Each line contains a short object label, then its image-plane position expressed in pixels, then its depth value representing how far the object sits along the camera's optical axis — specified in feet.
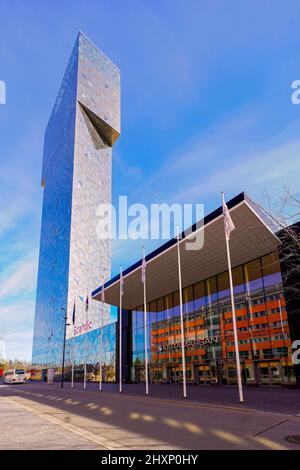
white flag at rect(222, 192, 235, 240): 69.41
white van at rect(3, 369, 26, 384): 204.74
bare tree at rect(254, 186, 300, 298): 86.99
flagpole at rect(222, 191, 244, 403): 57.36
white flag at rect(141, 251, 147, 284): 94.11
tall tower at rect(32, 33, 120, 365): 326.85
